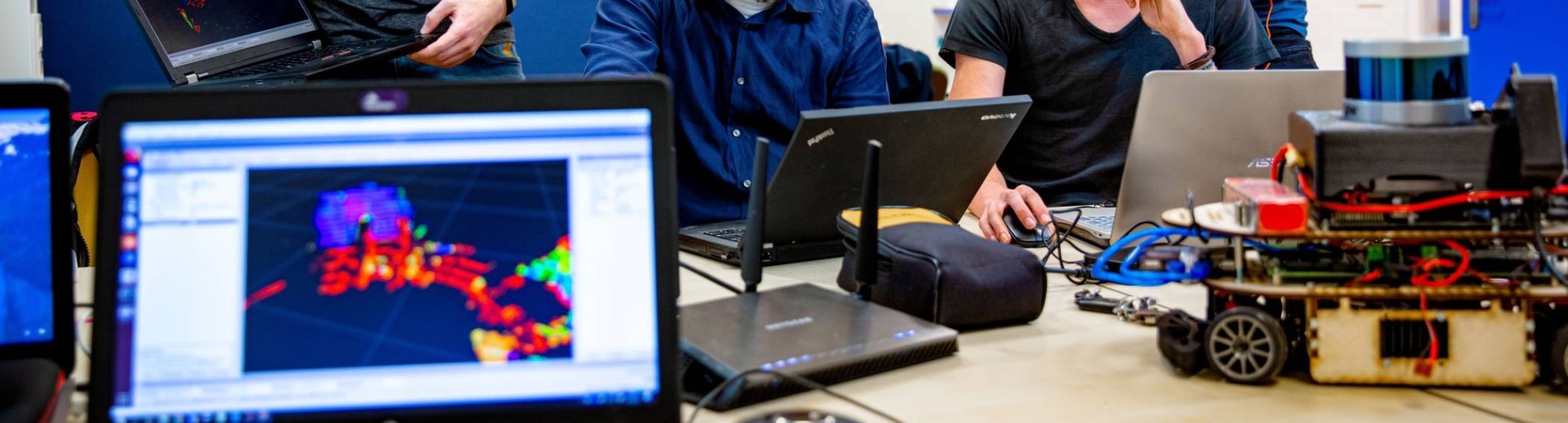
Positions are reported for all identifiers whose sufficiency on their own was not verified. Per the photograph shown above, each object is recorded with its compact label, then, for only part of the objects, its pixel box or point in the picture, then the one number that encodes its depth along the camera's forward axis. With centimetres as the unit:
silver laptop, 146
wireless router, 99
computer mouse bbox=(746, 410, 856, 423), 88
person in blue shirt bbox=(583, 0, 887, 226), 206
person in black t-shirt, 222
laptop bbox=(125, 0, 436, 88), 188
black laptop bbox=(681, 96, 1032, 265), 133
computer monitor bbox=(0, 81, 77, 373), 90
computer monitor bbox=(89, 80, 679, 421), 76
